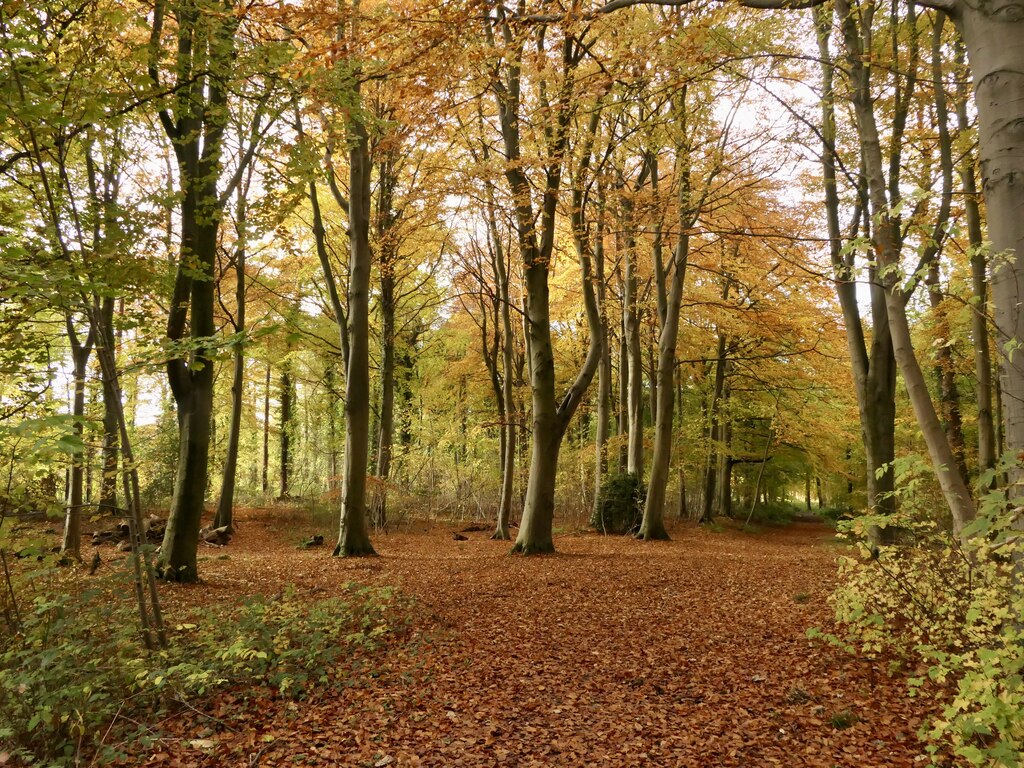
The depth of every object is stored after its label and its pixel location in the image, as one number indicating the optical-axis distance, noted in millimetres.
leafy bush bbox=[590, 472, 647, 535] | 13562
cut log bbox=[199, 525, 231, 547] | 12531
